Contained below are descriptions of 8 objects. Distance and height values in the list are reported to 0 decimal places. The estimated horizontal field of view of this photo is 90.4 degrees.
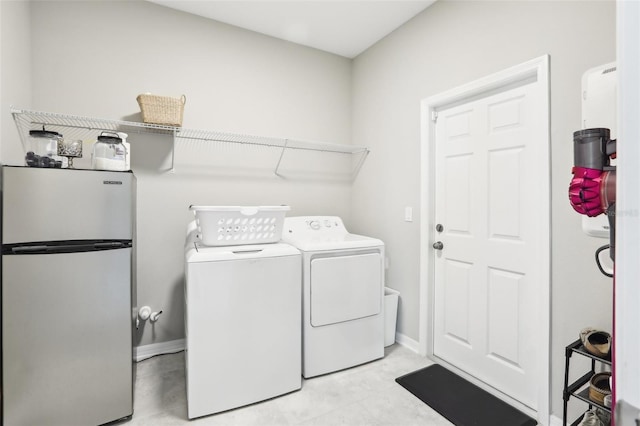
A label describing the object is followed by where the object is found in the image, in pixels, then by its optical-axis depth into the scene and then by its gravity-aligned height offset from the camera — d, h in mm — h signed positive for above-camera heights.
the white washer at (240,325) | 1791 -676
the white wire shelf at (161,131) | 2047 +624
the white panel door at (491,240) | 1875 -185
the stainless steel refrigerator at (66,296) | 1496 -422
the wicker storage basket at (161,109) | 2193 +722
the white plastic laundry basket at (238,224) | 2014 -83
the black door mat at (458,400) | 1797 -1171
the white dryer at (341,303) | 2195 -659
